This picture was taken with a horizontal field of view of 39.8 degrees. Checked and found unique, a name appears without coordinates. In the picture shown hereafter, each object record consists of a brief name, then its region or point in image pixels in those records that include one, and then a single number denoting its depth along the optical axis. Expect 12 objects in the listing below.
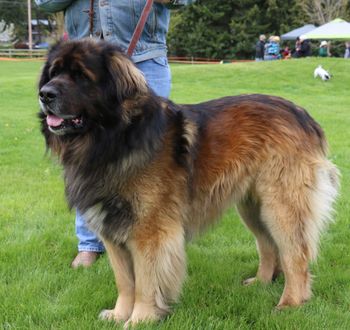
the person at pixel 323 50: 31.95
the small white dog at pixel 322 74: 19.53
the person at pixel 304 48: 31.51
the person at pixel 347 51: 32.38
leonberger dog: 2.76
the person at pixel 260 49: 33.47
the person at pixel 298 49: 31.51
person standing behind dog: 3.51
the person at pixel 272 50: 31.25
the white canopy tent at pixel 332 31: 25.73
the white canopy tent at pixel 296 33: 37.03
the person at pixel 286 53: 36.56
